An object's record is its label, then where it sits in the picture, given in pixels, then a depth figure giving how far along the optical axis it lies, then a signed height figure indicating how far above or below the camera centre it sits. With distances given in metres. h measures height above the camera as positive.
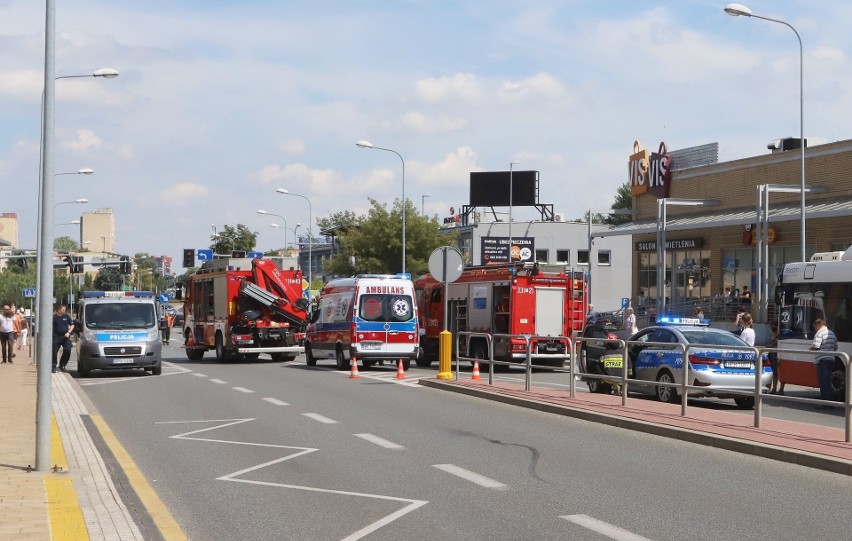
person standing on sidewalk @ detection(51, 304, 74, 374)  28.42 -0.50
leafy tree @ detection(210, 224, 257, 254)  87.62 +5.77
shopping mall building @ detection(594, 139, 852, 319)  40.06 +3.86
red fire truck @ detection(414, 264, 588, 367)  30.09 +0.36
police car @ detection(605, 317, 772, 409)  16.52 -0.74
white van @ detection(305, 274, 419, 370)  28.98 -0.15
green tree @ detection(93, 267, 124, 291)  125.62 +3.70
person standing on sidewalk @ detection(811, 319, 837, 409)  15.04 -0.77
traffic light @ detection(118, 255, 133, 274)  55.34 +2.47
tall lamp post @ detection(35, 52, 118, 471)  10.41 +0.76
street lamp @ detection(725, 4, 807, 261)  30.42 +7.60
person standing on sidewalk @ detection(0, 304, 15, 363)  34.31 -0.68
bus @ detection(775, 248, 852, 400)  21.14 +0.38
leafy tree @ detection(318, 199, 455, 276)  68.75 +4.49
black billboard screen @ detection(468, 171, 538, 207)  79.19 +9.00
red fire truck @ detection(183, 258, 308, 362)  33.59 +0.15
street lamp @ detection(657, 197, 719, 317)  43.56 +2.88
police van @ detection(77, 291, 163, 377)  26.92 -0.56
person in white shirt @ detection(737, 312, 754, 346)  23.78 -0.25
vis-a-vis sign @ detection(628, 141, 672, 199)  51.44 +6.79
